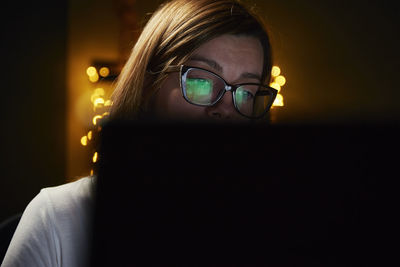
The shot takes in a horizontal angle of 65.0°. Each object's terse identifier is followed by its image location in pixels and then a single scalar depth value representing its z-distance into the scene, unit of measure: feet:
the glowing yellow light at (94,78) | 10.13
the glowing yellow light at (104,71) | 10.13
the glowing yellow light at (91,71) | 10.13
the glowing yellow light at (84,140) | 9.66
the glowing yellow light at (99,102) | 7.71
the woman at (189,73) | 2.19
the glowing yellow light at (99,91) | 9.39
